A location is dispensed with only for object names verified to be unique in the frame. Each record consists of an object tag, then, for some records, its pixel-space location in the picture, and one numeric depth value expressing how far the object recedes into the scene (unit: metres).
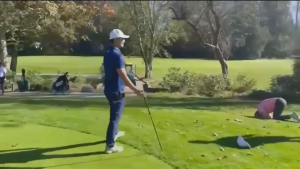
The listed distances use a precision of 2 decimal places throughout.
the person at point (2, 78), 18.02
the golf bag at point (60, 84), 18.94
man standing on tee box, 6.09
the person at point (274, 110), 10.05
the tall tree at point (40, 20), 22.12
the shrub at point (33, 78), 22.41
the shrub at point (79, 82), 23.85
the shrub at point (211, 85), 21.12
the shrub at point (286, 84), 18.84
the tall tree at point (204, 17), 24.16
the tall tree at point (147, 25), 33.06
